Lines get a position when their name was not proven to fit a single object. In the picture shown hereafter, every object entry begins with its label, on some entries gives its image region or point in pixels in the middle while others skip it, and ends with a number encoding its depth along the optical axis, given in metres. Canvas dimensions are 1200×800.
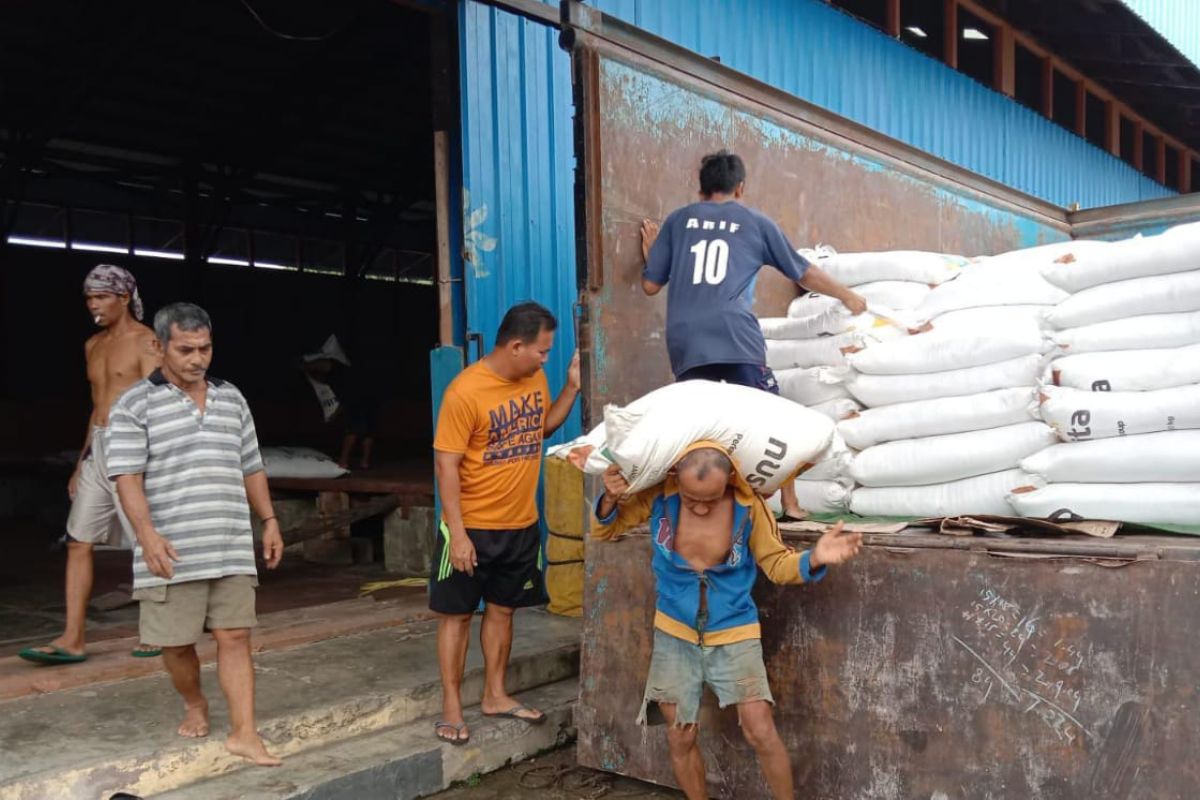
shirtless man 3.83
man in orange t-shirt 3.40
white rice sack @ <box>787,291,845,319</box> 3.92
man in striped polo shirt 2.97
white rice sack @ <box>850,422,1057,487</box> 3.18
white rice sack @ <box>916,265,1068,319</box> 3.47
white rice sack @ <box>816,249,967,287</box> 3.92
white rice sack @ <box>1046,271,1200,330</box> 3.03
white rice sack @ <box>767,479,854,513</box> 3.52
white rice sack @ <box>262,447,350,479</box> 7.52
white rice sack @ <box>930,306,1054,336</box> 3.36
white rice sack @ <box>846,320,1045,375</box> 3.31
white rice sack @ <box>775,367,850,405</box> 3.70
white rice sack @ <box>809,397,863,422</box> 3.62
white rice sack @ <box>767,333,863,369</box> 3.69
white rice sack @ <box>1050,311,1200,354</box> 3.02
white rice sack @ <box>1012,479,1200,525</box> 2.84
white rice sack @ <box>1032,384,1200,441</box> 2.88
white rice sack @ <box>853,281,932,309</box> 3.88
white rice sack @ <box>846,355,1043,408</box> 3.29
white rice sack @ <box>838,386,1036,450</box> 3.24
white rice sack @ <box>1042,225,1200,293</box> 3.04
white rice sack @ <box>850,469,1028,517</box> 3.18
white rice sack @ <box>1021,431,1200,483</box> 2.84
